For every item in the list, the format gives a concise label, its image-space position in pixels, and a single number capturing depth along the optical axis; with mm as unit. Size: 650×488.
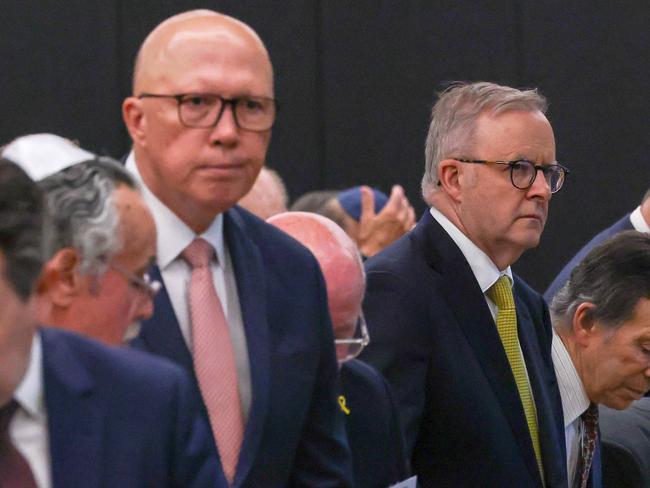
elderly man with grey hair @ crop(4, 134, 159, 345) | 3595
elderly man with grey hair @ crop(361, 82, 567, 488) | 5484
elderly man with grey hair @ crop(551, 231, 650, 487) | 6485
